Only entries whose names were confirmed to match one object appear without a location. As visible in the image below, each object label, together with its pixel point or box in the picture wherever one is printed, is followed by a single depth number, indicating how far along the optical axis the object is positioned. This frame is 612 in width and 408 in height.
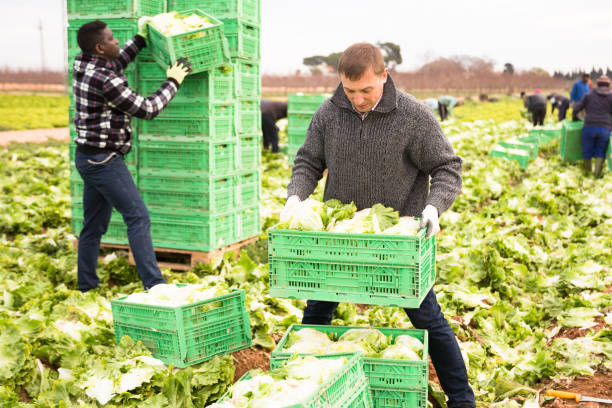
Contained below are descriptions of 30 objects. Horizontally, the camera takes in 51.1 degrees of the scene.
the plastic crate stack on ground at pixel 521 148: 14.09
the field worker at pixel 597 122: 12.06
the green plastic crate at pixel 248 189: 6.87
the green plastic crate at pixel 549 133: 17.59
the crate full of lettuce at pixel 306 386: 2.61
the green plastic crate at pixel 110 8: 6.28
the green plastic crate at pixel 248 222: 6.96
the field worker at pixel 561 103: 23.91
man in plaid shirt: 5.19
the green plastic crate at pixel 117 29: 6.33
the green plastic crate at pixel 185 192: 6.43
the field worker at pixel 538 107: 21.27
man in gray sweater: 3.21
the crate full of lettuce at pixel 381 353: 3.16
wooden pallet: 6.51
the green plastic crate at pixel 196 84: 6.28
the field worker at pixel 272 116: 15.55
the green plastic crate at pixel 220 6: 6.41
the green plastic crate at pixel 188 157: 6.38
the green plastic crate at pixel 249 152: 6.86
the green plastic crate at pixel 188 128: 6.34
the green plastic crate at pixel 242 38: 6.46
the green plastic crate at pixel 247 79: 6.66
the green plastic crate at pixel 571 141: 13.21
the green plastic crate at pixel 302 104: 13.92
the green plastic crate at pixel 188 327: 3.80
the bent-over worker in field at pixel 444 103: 27.99
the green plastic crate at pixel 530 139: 15.39
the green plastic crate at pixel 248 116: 6.76
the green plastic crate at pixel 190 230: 6.47
